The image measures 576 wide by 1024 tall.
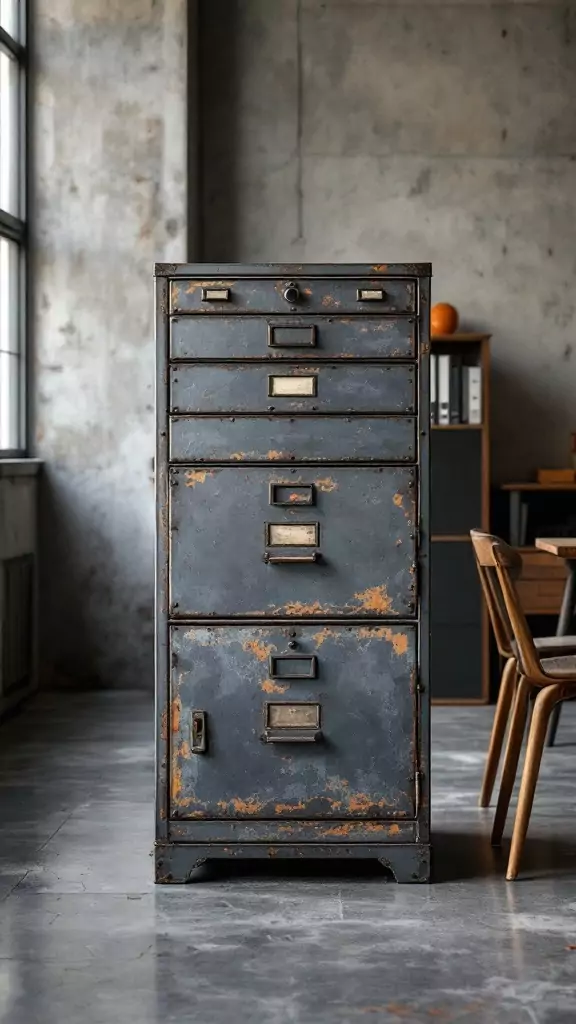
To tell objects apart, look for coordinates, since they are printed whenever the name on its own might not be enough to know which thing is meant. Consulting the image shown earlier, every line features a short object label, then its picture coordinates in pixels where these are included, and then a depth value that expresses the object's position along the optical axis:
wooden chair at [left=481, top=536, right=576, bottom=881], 3.13
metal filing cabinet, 3.09
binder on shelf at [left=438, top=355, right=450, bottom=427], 5.93
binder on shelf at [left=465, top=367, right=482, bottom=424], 5.93
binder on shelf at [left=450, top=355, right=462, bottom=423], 5.93
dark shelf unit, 5.91
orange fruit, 6.05
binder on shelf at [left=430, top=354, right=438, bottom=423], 5.93
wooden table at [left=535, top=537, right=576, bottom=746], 4.95
